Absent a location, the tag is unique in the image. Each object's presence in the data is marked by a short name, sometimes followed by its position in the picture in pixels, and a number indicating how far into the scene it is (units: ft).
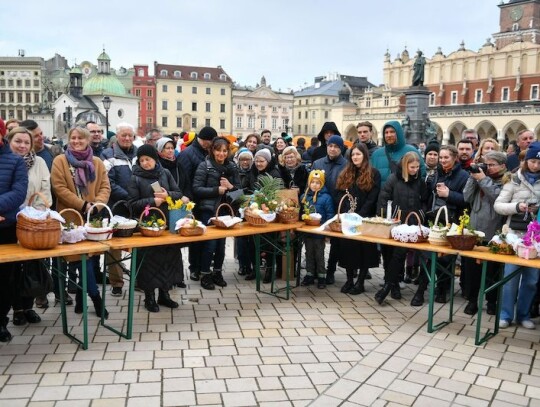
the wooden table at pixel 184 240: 16.70
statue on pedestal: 105.29
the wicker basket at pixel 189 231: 18.33
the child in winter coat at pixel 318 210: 22.98
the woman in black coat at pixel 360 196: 22.22
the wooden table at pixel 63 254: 14.32
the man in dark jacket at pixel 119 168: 21.44
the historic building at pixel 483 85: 171.12
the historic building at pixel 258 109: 287.28
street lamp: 93.62
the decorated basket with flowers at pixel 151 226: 17.86
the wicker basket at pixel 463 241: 17.38
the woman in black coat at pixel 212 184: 22.53
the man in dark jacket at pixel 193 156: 23.58
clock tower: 235.20
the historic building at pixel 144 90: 271.69
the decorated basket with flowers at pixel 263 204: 21.39
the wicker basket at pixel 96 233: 16.46
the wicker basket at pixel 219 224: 20.15
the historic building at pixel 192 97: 274.98
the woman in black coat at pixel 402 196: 21.17
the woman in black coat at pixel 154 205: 19.39
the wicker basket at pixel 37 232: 14.70
